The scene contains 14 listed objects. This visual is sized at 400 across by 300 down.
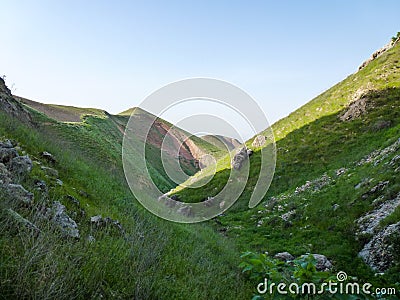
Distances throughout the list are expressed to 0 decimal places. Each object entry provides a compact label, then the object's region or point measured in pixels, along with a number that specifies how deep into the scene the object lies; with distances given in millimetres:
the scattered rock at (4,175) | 5342
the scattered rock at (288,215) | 16281
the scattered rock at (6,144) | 7236
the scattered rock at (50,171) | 8367
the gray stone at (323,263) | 9219
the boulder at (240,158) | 29384
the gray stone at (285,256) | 10567
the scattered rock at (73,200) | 7219
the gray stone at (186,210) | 20603
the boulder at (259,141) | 32506
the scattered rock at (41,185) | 6546
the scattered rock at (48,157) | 10000
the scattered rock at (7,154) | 6665
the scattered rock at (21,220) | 4140
